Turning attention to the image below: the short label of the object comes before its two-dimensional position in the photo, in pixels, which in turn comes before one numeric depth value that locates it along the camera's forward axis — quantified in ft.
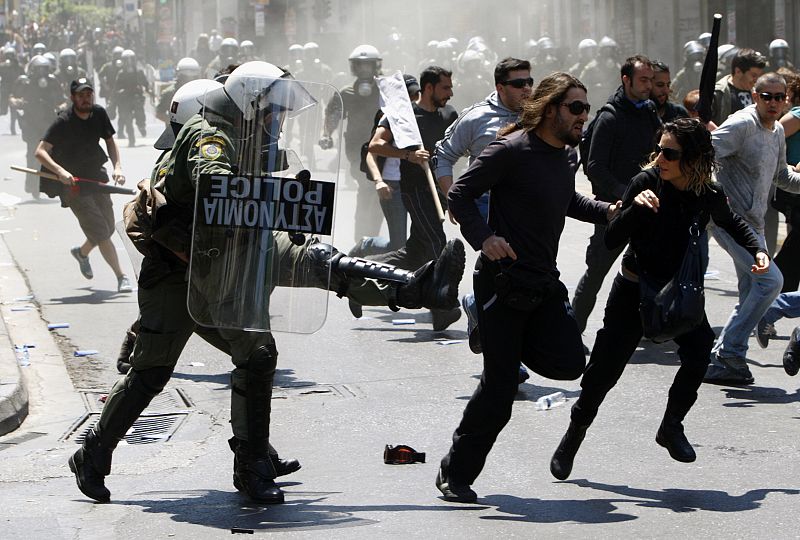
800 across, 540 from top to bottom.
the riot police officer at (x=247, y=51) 112.76
